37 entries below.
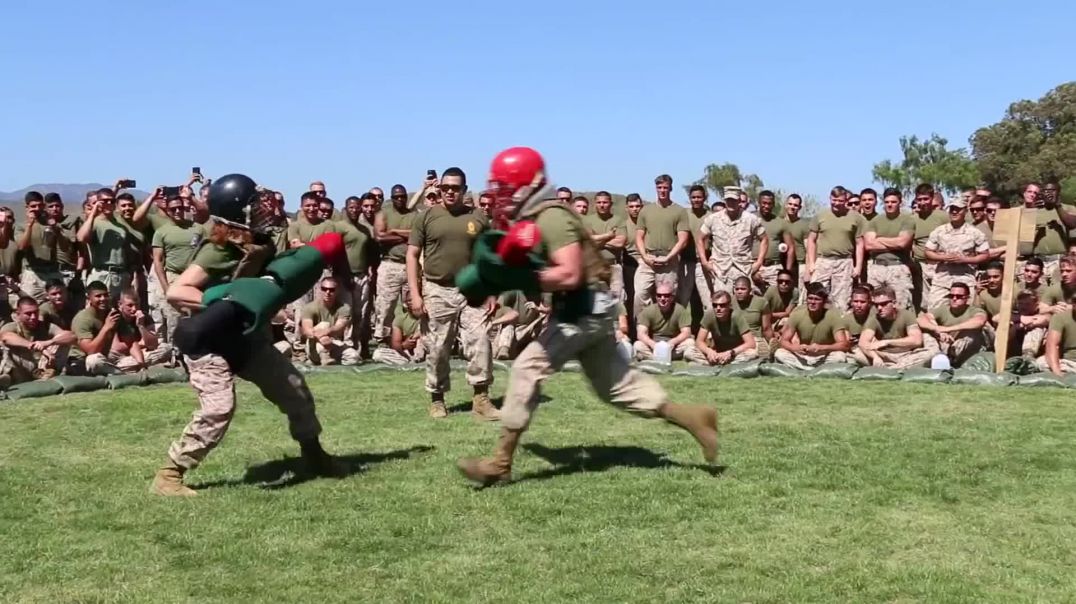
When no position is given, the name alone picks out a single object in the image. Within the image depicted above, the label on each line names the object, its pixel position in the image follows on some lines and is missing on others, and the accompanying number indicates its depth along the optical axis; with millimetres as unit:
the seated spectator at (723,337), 12656
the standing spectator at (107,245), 13180
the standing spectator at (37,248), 13094
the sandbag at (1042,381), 10461
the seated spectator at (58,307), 12383
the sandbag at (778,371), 11445
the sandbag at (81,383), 11164
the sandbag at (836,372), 11328
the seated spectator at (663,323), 13125
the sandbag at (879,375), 11133
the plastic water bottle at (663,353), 12844
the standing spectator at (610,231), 14109
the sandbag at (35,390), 10797
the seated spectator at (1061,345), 11367
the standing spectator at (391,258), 13484
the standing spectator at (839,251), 13570
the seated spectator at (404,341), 13180
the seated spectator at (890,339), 12070
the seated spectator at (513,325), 13461
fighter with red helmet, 6352
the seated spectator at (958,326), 12250
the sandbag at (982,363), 11789
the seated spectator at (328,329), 13086
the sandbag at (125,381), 11492
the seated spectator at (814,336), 12297
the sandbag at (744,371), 11570
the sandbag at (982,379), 10688
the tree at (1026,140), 55500
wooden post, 11508
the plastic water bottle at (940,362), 11703
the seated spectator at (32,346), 11699
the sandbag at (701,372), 11695
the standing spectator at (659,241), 13930
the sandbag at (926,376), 10906
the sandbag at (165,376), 11852
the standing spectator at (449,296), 9086
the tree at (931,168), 59812
